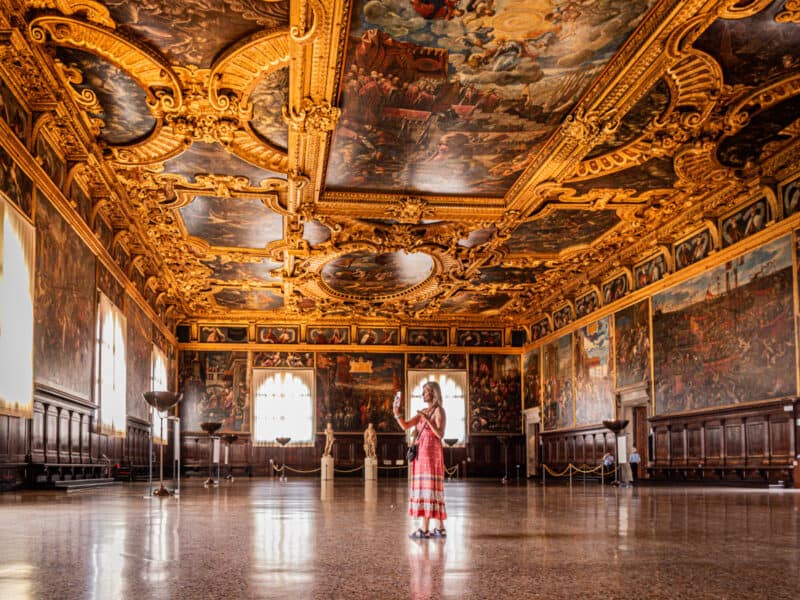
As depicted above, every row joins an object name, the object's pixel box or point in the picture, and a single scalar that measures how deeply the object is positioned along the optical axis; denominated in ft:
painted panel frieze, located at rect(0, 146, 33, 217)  44.73
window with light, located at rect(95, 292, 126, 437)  69.87
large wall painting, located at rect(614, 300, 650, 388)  84.99
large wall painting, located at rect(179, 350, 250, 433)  124.47
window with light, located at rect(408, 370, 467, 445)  129.90
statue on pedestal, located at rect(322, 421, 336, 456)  115.24
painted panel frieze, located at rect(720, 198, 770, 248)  64.59
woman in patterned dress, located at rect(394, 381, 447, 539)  24.62
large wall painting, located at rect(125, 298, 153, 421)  83.38
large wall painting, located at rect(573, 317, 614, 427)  95.40
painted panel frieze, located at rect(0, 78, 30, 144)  44.96
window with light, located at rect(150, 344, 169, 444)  102.17
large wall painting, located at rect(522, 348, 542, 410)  123.44
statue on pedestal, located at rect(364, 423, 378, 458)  118.11
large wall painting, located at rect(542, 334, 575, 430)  109.29
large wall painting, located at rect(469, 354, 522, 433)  130.31
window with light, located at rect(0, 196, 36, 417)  43.96
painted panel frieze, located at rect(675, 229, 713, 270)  73.61
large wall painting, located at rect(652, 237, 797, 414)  61.21
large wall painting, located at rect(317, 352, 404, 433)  127.44
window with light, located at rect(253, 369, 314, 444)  126.82
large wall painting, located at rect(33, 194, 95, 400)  51.65
